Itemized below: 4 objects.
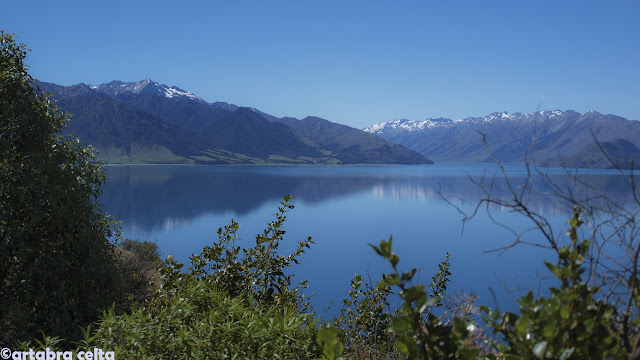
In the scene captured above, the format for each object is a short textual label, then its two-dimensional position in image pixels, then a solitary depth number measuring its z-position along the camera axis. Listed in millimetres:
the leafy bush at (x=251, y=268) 6641
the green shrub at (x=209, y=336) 4012
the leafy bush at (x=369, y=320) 6331
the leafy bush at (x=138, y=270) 8412
